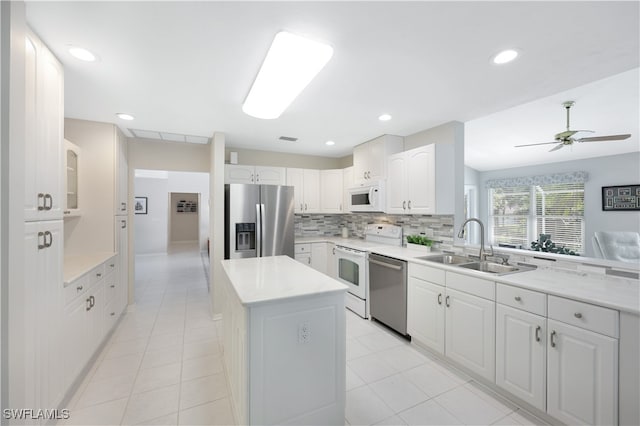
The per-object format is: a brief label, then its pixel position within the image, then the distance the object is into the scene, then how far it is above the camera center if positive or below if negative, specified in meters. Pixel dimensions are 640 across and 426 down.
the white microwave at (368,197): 3.53 +0.22
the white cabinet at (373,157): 3.50 +0.81
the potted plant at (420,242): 3.12 -0.36
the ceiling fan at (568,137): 3.02 +0.94
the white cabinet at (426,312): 2.33 -0.95
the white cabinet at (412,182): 2.87 +0.38
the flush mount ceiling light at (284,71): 1.50 +0.92
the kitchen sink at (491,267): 2.25 -0.50
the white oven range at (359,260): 3.28 -0.65
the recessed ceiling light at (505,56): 1.62 +1.02
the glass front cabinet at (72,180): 2.45 +0.31
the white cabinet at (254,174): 3.85 +0.58
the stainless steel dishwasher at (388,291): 2.71 -0.88
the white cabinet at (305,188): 4.34 +0.41
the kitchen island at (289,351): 1.37 -0.79
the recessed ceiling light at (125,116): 2.70 +1.01
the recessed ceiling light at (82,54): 1.58 +0.99
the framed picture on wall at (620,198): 4.48 +0.30
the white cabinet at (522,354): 1.64 -0.95
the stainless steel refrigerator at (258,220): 3.42 -0.12
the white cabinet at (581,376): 1.37 -0.91
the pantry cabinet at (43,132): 1.38 +0.47
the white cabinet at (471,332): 1.93 -0.95
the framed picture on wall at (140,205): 7.74 +0.18
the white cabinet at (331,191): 4.50 +0.37
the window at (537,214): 5.31 +0.00
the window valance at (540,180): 5.19 +0.76
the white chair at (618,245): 3.79 -0.46
